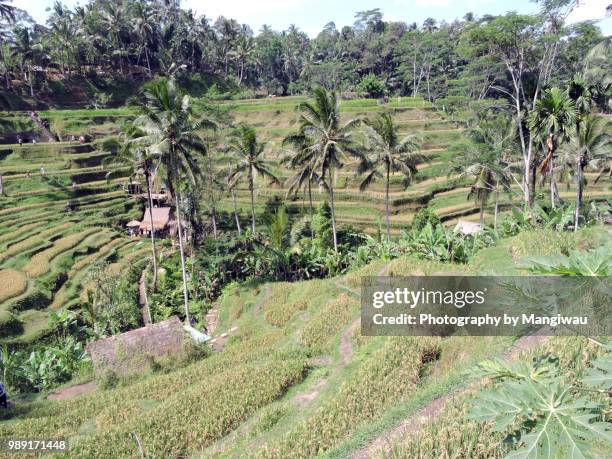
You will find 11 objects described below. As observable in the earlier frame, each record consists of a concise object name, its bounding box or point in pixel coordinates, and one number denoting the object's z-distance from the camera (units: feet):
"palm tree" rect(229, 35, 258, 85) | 230.48
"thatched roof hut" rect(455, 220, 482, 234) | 83.39
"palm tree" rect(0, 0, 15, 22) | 150.92
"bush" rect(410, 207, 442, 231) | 88.33
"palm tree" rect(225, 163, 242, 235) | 94.83
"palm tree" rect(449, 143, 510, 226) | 81.05
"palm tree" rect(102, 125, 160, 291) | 72.54
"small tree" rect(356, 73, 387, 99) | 190.49
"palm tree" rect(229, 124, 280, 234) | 82.79
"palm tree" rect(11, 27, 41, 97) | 174.40
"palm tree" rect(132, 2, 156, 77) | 213.66
